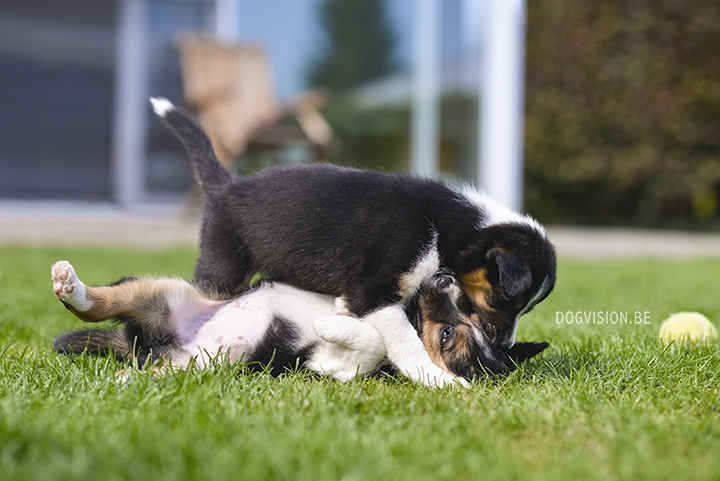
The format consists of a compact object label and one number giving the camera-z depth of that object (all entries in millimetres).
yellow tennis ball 2826
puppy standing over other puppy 2311
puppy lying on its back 2268
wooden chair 7801
